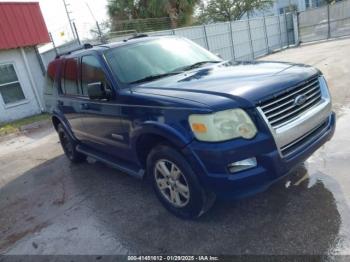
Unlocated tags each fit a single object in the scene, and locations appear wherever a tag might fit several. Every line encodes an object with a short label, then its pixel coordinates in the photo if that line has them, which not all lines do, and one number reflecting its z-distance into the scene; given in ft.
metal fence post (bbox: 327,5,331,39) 71.00
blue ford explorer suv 9.04
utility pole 38.47
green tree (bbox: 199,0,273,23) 113.09
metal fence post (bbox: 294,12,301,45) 74.28
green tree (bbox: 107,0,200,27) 65.58
